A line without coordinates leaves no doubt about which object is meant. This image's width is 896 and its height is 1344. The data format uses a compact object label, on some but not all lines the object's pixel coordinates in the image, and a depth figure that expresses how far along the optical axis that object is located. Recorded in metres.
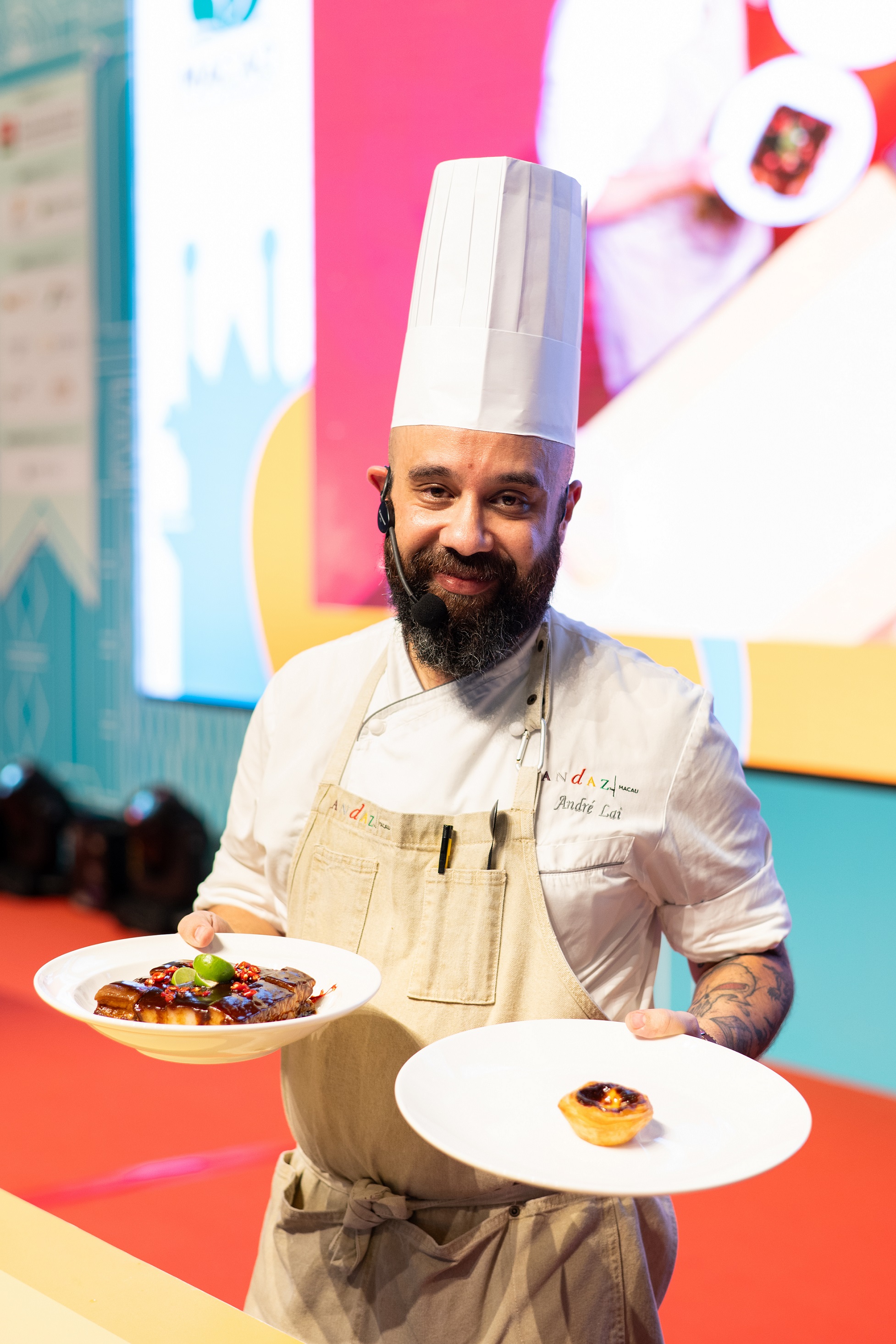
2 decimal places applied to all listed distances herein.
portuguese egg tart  1.00
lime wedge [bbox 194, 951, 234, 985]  1.24
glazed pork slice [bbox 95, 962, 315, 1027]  1.17
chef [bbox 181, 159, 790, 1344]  1.29
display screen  2.80
